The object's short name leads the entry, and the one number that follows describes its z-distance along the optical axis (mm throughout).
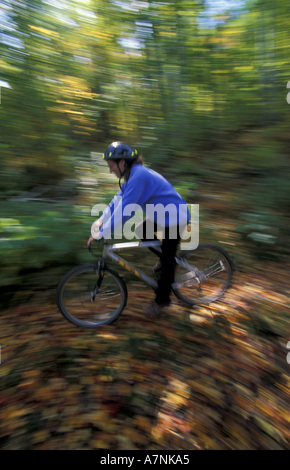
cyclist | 2723
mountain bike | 3078
